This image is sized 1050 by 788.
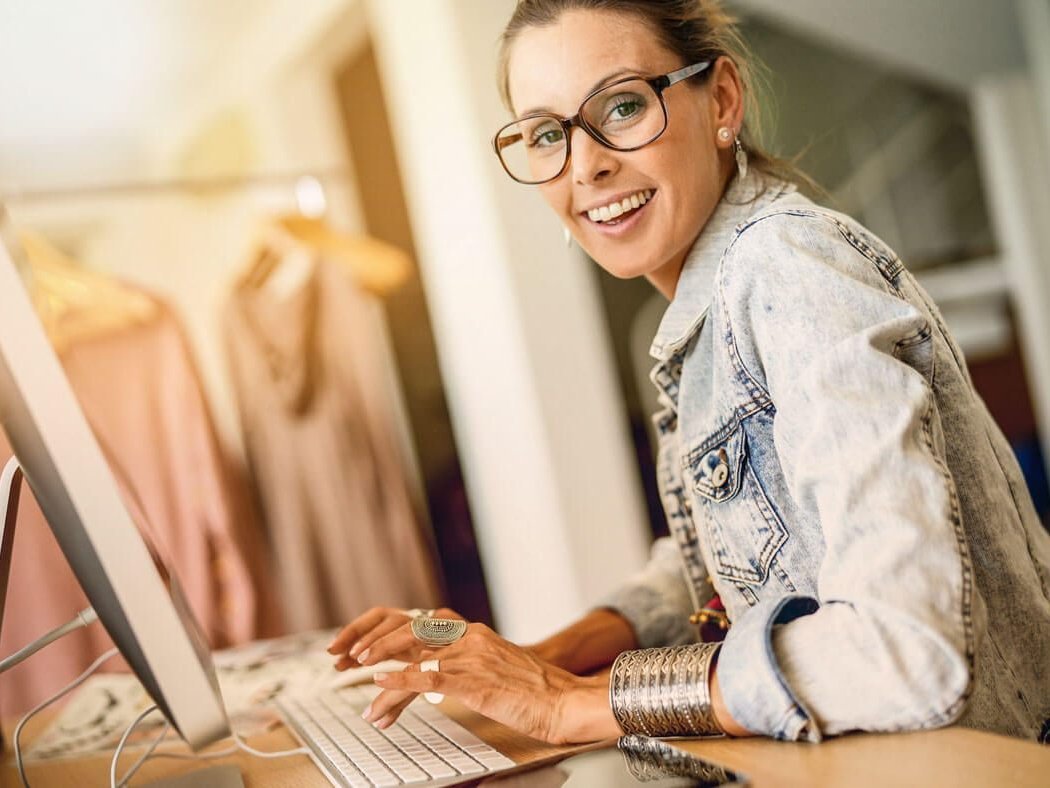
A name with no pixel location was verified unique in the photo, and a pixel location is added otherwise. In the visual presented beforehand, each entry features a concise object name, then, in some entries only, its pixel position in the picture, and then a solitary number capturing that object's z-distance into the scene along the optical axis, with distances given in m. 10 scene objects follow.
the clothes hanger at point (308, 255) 2.25
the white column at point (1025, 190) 3.12
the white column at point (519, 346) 1.95
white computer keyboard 0.72
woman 0.63
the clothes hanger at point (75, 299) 2.04
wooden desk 0.56
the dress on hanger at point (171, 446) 2.07
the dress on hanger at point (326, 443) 2.23
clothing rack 2.02
